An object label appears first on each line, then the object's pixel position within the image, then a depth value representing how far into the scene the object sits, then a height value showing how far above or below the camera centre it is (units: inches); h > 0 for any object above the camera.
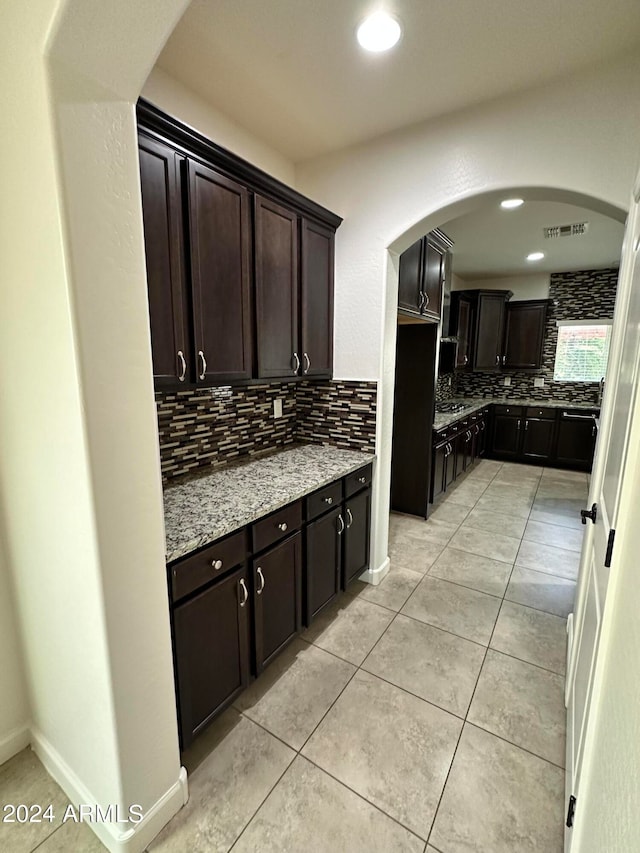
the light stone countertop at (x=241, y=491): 56.8 -24.3
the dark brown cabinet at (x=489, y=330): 220.8 +18.5
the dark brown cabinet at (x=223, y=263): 58.9 +18.0
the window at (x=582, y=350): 213.9 +7.3
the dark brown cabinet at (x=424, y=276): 110.0 +26.2
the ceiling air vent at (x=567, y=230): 142.9 +50.0
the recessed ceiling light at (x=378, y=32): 57.4 +50.3
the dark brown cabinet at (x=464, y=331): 212.4 +17.7
